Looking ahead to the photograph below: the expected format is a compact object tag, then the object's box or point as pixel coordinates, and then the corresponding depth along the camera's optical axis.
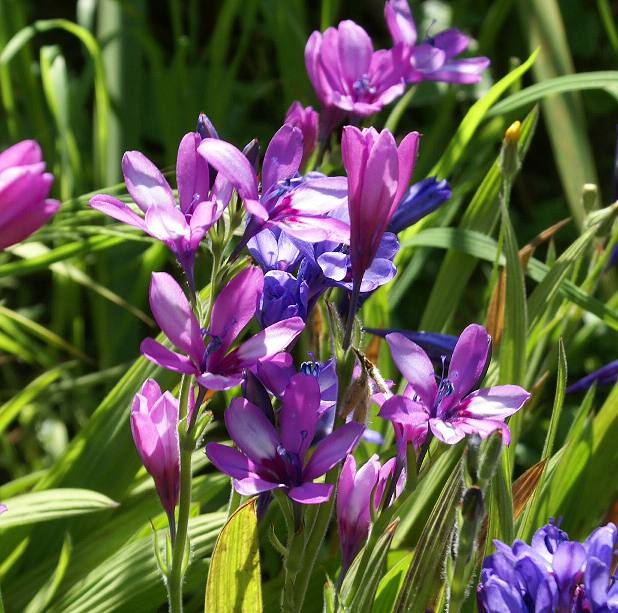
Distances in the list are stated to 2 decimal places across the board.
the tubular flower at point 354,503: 0.79
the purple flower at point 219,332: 0.75
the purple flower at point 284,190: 0.76
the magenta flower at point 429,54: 1.01
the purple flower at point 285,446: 0.76
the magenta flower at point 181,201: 0.77
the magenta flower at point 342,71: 0.98
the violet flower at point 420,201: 0.89
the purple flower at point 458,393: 0.77
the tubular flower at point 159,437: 0.78
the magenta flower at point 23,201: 0.71
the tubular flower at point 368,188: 0.76
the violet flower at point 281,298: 0.79
